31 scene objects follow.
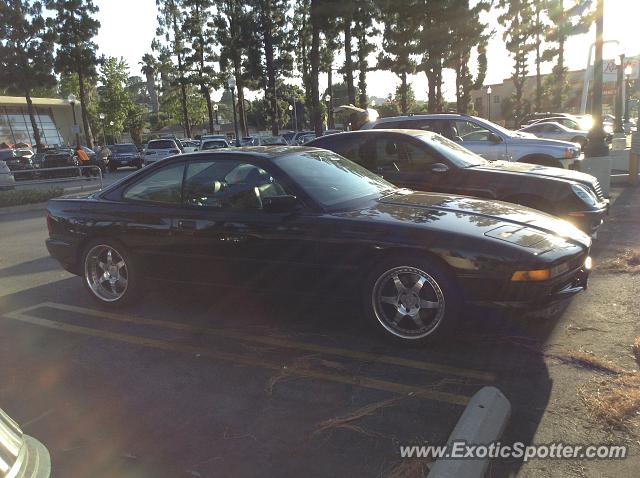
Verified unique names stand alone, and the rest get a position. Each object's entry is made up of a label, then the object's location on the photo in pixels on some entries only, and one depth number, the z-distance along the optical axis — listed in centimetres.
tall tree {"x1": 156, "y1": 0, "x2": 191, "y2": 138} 4397
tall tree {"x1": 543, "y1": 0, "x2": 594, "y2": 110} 3496
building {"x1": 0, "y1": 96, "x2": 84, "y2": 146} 5452
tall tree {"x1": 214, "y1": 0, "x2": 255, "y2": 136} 3762
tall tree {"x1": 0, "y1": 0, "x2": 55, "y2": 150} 3653
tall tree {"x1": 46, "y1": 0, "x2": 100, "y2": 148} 3853
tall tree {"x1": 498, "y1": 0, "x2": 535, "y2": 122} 4096
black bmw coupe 384
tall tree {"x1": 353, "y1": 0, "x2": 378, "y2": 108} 2759
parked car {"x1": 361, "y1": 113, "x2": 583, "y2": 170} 973
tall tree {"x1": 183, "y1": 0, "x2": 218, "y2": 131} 4206
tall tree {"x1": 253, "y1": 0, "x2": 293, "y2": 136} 3625
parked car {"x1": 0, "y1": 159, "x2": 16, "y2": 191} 1678
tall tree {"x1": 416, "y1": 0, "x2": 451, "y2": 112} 2605
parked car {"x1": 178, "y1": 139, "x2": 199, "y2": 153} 3117
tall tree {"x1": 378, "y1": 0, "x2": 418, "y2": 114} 2598
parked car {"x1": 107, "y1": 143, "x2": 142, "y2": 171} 2866
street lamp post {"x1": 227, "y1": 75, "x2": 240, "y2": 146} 2800
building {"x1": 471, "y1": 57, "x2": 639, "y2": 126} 6721
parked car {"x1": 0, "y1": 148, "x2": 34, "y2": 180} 2694
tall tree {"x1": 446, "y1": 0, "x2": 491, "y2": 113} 2677
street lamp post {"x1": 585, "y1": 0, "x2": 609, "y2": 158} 1185
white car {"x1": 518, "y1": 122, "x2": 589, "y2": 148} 2272
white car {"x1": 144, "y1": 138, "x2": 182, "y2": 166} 2653
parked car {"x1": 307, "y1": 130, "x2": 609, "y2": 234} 636
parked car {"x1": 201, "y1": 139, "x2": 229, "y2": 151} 2515
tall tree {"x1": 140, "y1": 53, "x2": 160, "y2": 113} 6028
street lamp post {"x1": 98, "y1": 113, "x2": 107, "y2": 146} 5665
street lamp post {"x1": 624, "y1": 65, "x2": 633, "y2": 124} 3006
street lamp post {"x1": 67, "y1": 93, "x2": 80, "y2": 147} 3234
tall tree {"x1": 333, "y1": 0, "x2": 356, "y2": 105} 2909
